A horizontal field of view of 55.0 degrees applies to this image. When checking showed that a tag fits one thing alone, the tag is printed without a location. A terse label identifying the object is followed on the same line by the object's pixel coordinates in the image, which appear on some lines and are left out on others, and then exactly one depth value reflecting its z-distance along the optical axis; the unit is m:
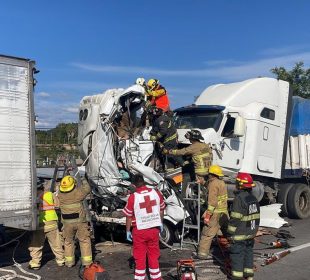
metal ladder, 5.85
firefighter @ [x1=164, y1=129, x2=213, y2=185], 6.11
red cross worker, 4.18
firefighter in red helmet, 4.33
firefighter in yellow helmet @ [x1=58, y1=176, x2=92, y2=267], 4.94
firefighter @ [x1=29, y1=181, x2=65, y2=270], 5.06
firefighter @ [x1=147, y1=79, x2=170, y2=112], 6.43
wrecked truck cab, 5.95
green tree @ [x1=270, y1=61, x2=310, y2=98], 18.60
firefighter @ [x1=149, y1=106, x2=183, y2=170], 6.16
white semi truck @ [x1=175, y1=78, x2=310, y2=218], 7.12
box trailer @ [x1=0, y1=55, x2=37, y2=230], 4.30
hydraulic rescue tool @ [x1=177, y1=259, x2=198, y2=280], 4.18
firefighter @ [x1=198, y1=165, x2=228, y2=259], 5.40
